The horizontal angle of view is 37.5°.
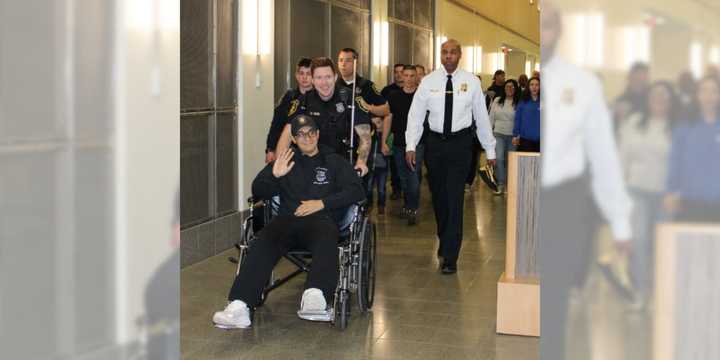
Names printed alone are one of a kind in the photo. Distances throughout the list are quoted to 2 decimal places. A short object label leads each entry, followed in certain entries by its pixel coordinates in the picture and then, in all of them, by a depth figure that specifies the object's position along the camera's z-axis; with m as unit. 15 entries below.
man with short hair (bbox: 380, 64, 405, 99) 11.54
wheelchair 5.74
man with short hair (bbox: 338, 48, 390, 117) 7.94
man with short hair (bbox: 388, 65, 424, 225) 11.12
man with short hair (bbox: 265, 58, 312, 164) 7.20
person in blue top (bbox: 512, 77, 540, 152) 11.38
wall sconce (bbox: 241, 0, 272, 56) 8.95
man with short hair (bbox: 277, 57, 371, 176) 6.79
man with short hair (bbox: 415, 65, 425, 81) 13.10
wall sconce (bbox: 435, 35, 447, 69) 19.25
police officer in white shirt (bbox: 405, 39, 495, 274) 7.35
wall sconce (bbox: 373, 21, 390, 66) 14.91
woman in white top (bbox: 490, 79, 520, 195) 13.23
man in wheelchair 5.54
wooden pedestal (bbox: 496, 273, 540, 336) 5.52
